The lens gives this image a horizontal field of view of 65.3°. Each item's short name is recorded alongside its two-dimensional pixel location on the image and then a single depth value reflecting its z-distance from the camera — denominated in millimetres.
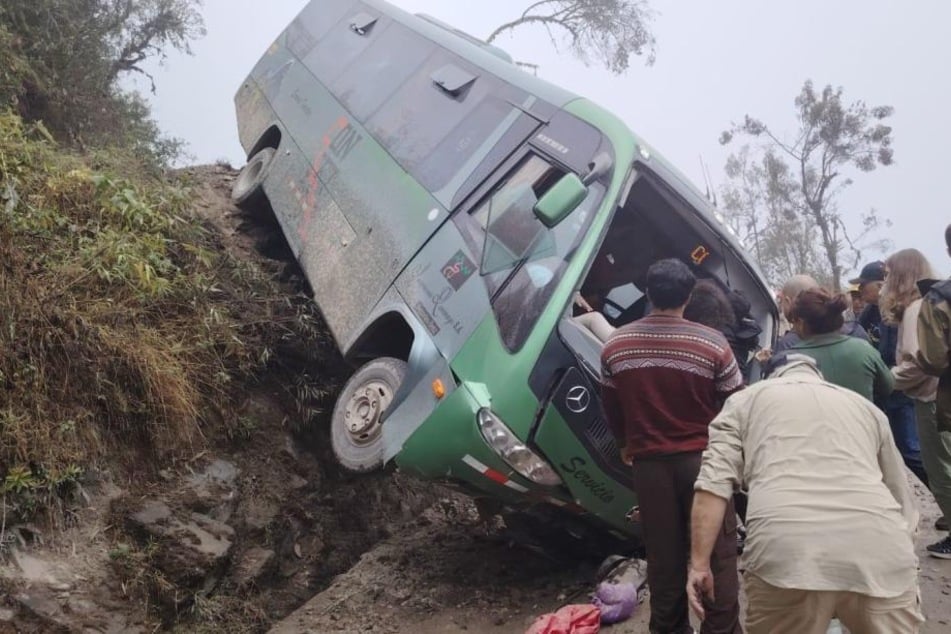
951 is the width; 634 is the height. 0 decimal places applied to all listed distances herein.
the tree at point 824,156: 27266
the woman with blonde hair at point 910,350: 3605
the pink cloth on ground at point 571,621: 3357
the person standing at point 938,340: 3107
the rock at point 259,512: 4312
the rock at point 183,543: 3744
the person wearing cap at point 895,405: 4367
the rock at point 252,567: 4039
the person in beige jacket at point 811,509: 1927
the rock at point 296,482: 4671
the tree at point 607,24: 19641
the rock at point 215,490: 4086
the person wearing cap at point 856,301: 5558
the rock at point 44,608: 3152
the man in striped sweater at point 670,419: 2840
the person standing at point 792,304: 3562
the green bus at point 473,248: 3455
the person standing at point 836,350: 3416
